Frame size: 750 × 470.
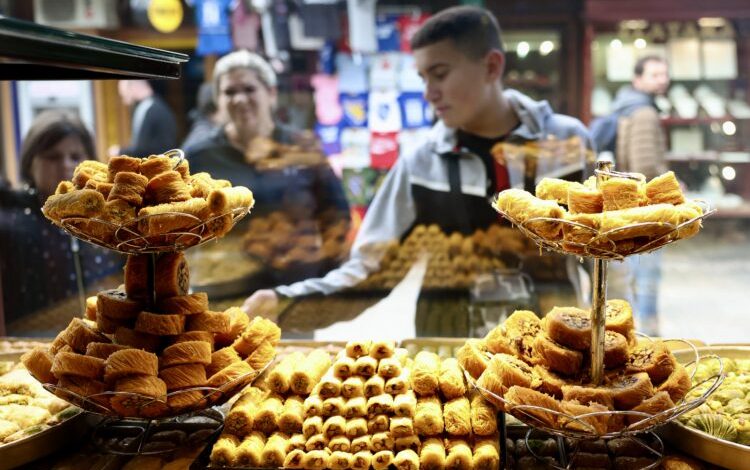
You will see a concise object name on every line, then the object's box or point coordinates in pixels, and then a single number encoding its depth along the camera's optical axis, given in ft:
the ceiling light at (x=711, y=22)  12.16
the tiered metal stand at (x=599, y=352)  4.78
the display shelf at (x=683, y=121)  12.25
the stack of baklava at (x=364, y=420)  5.32
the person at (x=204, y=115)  12.59
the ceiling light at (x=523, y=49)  11.91
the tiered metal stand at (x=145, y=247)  5.30
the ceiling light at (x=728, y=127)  12.49
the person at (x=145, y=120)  12.71
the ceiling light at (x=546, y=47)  12.01
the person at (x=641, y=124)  12.03
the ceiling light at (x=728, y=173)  12.57
